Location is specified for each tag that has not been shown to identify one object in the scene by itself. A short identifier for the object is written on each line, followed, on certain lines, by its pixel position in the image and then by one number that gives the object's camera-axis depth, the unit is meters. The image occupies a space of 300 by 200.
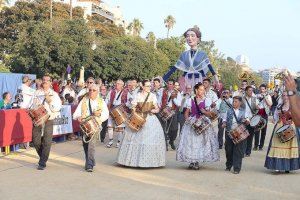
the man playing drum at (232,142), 10.29
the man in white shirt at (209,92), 10.67
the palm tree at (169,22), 100.19
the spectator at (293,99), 4.57
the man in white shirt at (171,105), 13.60
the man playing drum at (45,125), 9.95
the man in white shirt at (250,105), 11.47
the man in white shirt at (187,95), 10.95
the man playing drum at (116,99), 14.27
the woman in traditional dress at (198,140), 10.38
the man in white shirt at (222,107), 11.91
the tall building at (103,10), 95.69
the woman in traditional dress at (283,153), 10.31
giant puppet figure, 11.55
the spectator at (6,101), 12.73
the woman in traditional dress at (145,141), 10.27
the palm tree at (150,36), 91.35
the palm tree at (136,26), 103.61
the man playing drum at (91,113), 9.79
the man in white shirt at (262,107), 13.79
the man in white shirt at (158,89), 13.33
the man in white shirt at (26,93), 10.30
